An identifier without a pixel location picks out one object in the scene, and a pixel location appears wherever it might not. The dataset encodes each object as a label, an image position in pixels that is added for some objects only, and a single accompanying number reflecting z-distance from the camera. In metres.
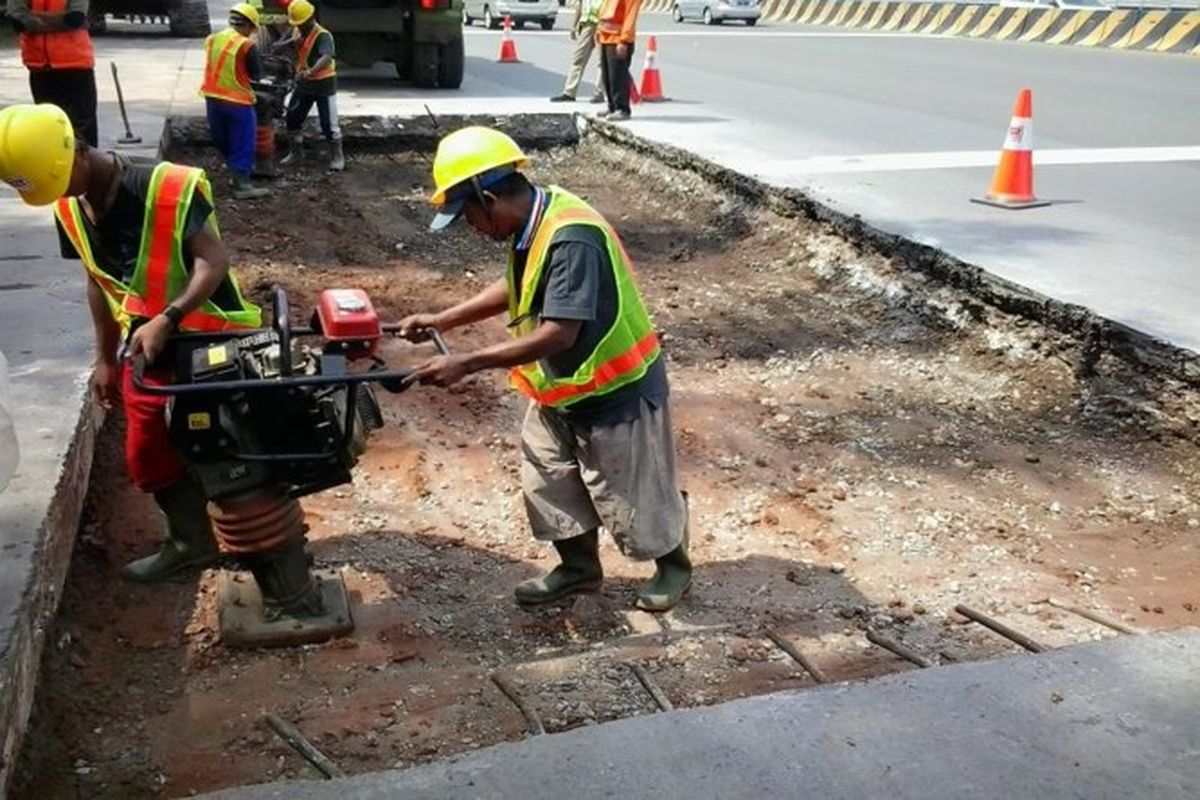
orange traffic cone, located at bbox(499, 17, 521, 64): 17.42
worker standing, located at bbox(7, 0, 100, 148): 7.56
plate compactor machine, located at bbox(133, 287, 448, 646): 3.15
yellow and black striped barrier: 18.42
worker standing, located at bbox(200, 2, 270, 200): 8.88
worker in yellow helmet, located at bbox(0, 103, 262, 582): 3.18
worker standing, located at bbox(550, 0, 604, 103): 12.34
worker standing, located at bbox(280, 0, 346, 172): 10.20
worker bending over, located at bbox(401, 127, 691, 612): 3.31
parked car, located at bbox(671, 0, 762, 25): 25.62
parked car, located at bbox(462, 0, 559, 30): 24.12
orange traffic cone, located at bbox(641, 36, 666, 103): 13.01
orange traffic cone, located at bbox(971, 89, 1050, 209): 7.84
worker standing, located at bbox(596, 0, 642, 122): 11.38
